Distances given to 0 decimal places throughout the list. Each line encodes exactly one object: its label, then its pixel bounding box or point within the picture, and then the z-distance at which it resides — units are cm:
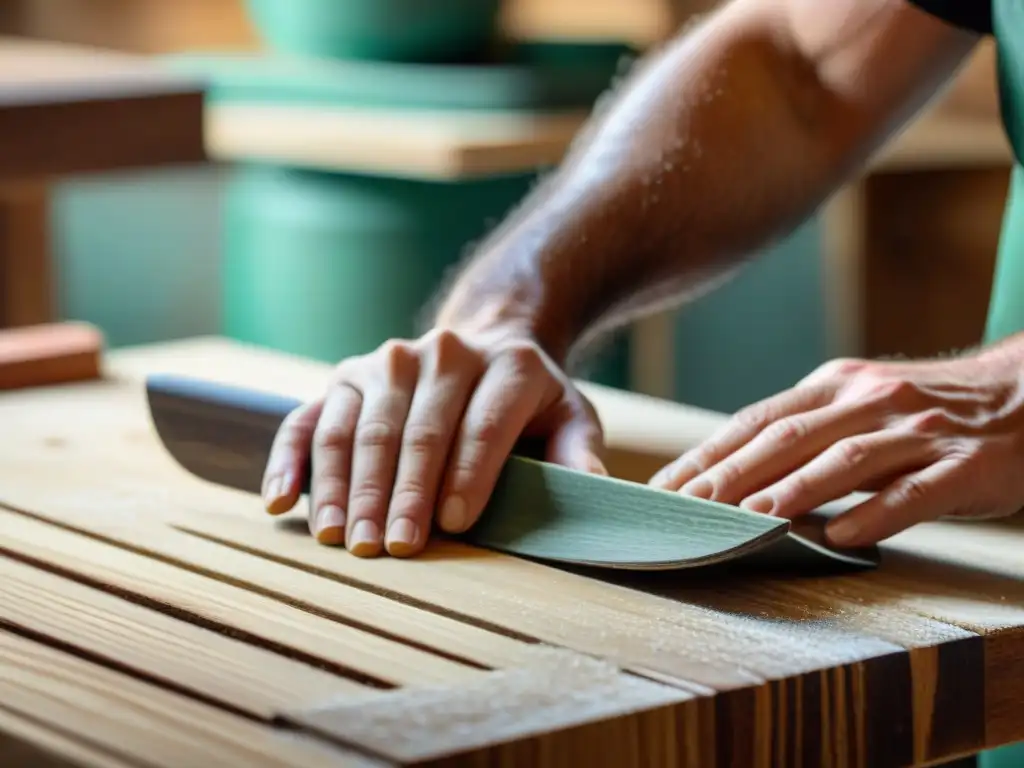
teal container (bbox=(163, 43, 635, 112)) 250
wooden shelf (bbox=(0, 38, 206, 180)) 205
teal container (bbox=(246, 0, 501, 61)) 255
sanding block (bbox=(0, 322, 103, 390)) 142
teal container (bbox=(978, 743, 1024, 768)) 111
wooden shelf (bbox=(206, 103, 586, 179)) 237
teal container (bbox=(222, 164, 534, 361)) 244
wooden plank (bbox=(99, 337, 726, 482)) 122
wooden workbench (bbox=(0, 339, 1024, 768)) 73
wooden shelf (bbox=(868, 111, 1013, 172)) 295
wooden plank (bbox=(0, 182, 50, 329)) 270
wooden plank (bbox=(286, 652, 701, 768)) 70
